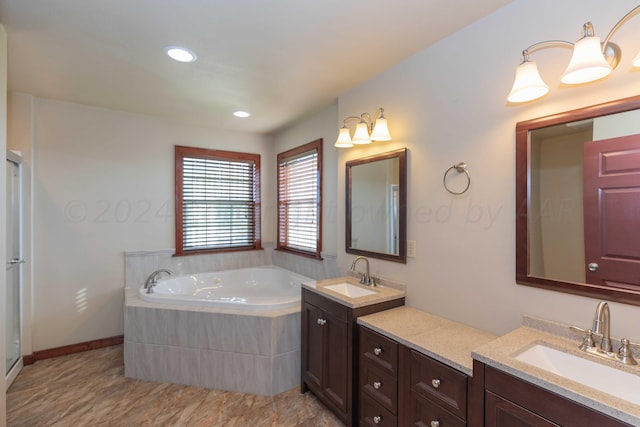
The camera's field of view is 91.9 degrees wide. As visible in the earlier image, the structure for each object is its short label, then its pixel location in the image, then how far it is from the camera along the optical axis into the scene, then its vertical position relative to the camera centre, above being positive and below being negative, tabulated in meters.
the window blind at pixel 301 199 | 3.41 +0.17
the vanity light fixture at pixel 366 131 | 2.25 +0.63
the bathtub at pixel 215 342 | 2.45 -1.05
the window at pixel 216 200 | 3.76 +0.17
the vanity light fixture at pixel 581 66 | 1.16 +0.59
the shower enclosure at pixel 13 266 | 2.60 -0.45
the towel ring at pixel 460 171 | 1.83 +0.25
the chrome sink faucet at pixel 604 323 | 1.23 -0.44
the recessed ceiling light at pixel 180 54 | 2.02 +1.08
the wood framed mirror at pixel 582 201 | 1.26 +0.05
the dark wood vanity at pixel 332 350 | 1.94 -0.95
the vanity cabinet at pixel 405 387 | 1.38 -0.88
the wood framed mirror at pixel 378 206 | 2.25 +0.06
